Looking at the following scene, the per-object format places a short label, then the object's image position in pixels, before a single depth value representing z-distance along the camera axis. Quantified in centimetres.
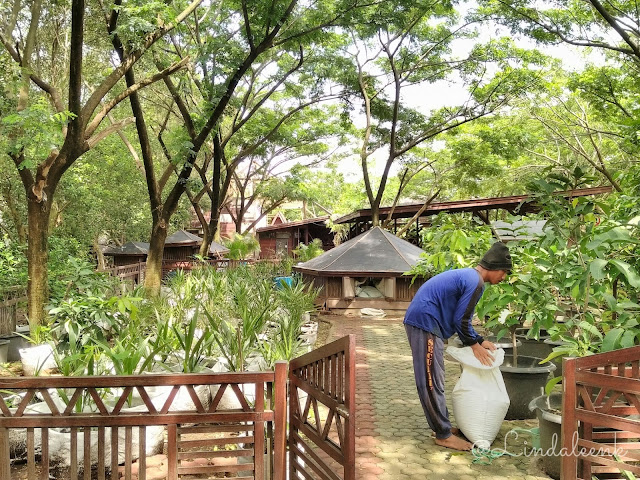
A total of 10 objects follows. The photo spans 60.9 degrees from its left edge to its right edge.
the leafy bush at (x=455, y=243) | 508
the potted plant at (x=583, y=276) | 315
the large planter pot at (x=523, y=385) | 483
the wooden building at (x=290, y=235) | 3209
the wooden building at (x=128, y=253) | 2320
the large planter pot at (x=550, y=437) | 370
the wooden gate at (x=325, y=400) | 267
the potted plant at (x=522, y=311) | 397
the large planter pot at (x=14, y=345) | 834
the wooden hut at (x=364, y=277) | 1349
